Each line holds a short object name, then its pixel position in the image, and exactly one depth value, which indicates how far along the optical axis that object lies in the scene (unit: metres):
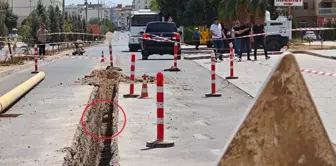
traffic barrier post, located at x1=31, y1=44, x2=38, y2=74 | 21.14
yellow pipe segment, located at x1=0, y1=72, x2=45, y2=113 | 12.06
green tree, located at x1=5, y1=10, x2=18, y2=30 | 94.06
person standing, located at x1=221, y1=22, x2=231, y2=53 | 27.96
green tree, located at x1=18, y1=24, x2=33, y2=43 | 36.17
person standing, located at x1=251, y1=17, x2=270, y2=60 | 25.64
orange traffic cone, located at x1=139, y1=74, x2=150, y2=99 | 13.67
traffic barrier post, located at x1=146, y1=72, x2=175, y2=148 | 8.16
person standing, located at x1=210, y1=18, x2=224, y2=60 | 26.03
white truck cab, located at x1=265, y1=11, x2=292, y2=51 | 34.47
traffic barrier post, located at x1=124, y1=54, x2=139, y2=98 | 13.95
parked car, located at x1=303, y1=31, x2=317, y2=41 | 66.09
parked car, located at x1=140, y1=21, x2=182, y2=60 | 29.19
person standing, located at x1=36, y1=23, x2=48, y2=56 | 32.28
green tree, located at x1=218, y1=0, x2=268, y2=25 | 37.22
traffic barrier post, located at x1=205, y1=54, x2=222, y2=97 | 13.59
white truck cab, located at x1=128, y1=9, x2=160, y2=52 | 42.03
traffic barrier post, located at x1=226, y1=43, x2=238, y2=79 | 17.62
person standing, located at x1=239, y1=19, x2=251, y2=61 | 25.61
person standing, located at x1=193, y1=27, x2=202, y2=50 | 44.29
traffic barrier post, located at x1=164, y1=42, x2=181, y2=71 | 21.58
